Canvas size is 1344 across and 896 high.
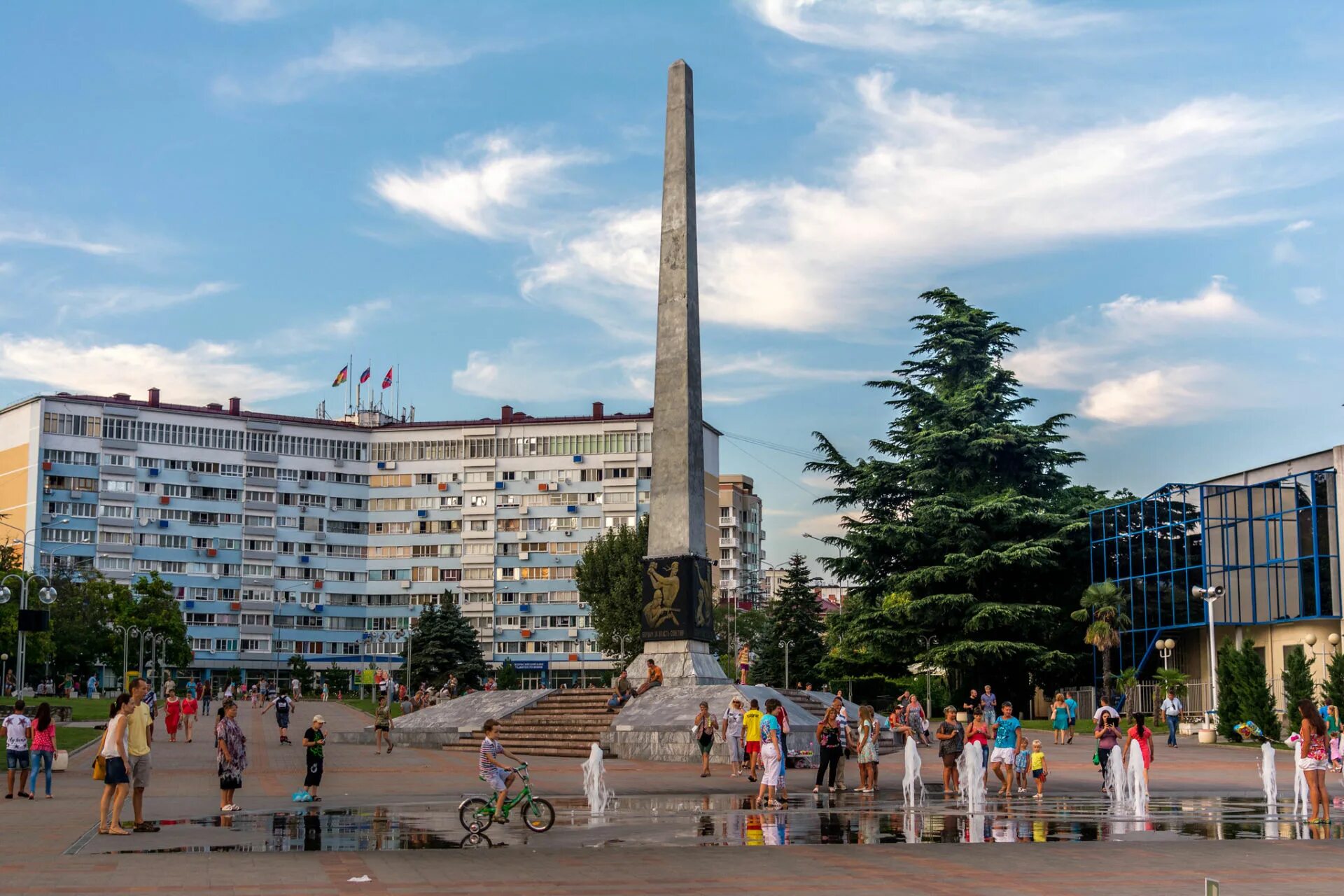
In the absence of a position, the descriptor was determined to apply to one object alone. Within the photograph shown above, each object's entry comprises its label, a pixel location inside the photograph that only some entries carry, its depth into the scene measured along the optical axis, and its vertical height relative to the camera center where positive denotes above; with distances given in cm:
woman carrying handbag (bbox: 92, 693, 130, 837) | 1577 -132
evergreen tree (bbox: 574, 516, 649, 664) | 7044 +293
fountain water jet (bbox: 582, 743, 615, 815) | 1877 -182
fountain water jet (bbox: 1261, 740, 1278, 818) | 1891 -176
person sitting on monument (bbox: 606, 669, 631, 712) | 3431 -118
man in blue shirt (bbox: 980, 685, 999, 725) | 4047 -165
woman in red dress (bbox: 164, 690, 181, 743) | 3738 -178
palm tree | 4791 +107
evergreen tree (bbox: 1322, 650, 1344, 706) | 3719 -88
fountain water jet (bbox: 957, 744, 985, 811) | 1958 -180
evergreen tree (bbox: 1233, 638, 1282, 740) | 3819 -120
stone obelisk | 3562 +458
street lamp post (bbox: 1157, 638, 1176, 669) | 4569 +3
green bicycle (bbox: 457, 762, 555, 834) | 1584 -184
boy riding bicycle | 1642 -146
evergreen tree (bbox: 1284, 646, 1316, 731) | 3756 -80
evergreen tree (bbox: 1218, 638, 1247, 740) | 3900 -124
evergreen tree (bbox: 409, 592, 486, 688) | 7775 -34
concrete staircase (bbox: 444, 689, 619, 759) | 3344 -194
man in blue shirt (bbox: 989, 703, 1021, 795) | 2173 -146
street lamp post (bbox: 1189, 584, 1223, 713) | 4244 +148
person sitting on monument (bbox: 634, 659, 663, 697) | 3438 -80
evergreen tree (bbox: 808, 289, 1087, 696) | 5153 +432
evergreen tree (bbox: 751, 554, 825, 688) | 7038 +107
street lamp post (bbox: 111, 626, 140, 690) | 7288 +23
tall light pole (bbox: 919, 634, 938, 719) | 5242 -126
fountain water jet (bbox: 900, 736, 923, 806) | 2017 -175
